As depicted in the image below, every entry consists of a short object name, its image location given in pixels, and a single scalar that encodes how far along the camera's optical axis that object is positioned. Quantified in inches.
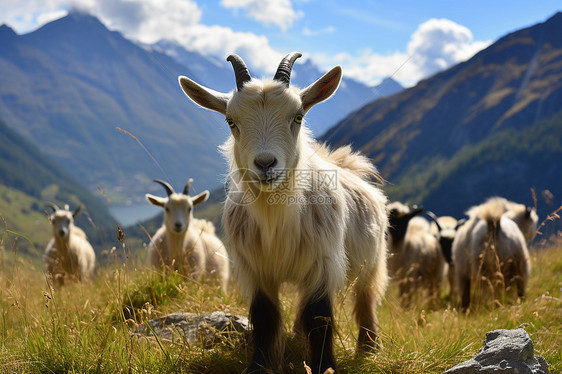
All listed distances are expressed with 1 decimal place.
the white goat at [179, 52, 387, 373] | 141.9
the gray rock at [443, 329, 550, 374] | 117.6
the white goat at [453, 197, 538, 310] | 300.8
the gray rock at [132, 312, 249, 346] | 161.8
